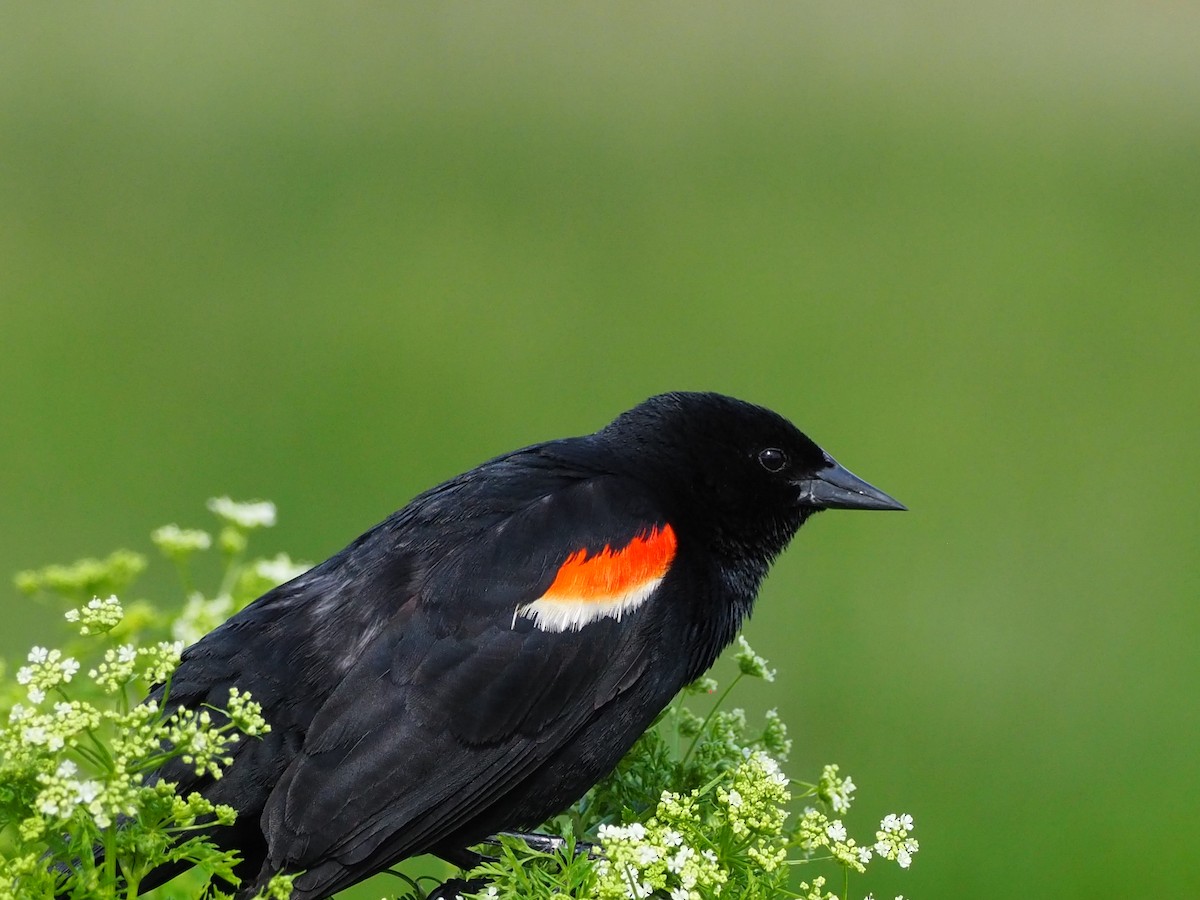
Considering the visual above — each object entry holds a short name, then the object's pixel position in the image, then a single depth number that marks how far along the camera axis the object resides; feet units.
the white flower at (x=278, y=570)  21.48
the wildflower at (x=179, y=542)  19.57
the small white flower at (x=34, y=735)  10.78
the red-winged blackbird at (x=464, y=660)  16.99
